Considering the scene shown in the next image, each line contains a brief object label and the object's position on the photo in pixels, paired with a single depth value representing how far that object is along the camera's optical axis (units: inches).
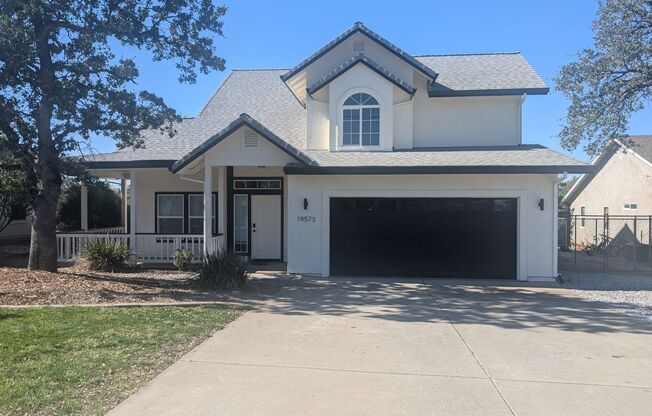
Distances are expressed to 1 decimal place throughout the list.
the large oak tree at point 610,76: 582.6
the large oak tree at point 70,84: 419.8
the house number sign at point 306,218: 522.9
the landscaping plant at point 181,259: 542.6
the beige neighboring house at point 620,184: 938.1
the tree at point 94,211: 975.0
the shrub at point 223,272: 420.2
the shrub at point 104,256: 517.0
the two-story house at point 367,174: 501.7
